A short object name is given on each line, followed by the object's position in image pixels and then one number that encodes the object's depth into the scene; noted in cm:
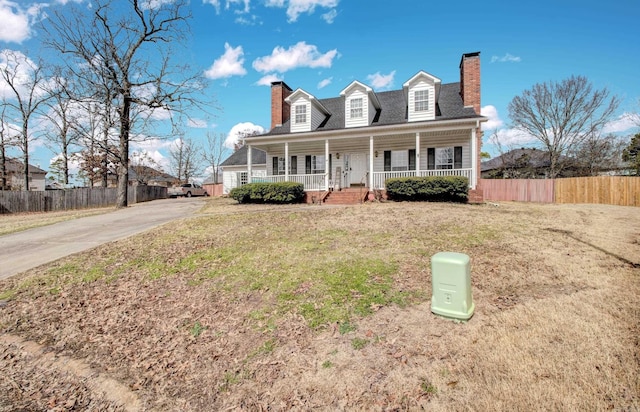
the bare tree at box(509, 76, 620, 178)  2834
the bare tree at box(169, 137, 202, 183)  5119
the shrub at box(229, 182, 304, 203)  1513
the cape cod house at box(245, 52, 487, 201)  1503
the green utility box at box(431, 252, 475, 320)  362
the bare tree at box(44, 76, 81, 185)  1829
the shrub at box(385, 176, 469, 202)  1275
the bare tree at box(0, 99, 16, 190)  2441
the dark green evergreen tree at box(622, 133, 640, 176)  2747
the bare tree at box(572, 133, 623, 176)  2844
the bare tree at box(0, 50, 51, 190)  2377
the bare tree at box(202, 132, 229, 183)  5286
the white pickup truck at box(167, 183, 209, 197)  3366
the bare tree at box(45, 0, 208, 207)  1775
